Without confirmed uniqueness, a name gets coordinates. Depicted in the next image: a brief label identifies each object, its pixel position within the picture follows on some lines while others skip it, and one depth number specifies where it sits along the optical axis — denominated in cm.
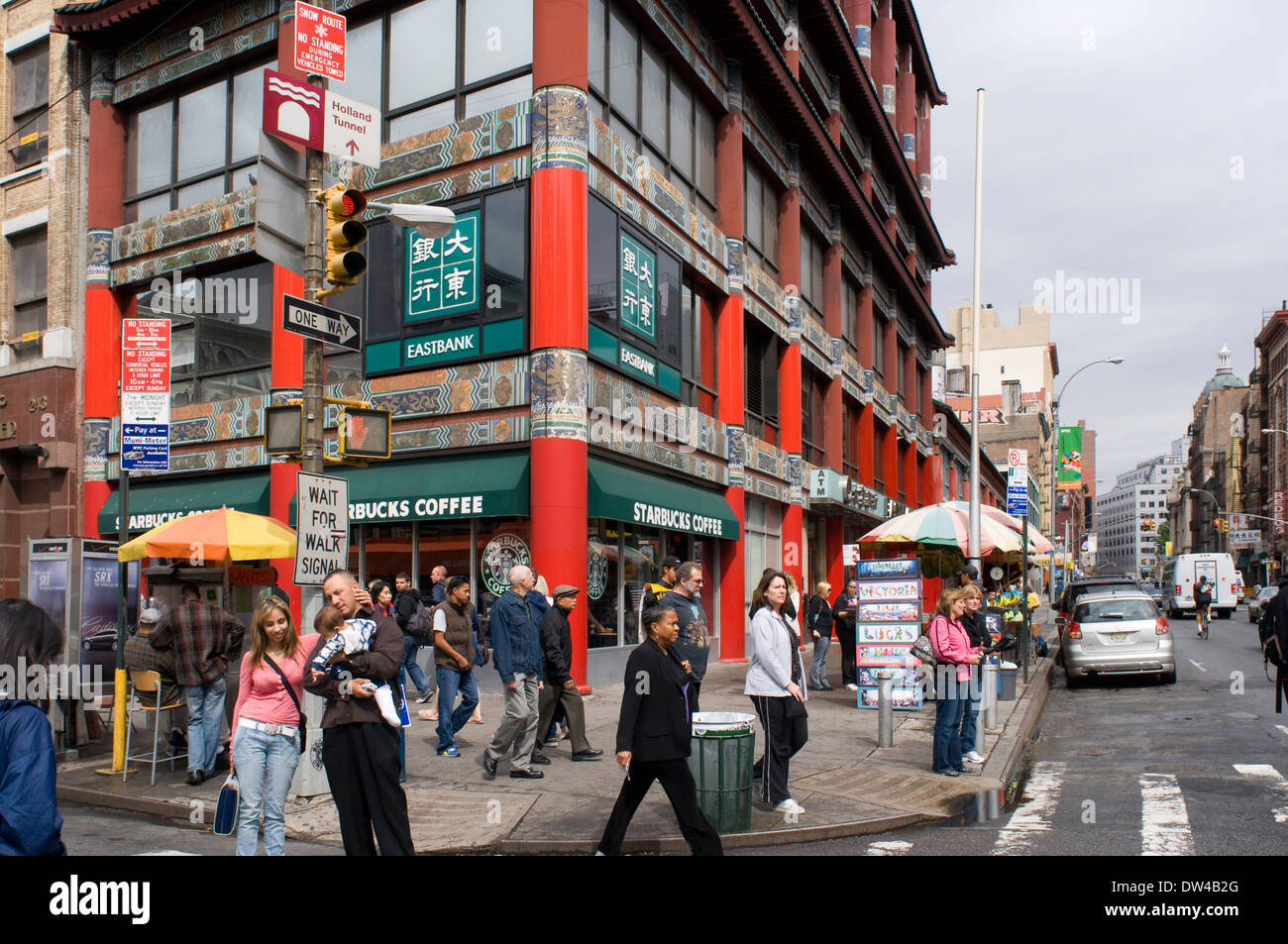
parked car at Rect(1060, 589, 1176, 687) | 1836
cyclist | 3350
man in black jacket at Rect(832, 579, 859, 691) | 1822
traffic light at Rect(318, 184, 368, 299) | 829
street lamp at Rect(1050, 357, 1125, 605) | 3475
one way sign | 811
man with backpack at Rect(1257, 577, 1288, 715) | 1112
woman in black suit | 672
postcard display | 1533
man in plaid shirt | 1033
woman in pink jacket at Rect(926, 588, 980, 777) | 1036
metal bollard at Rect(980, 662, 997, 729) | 1323
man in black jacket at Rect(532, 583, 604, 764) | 1051
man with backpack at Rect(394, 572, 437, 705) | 1286
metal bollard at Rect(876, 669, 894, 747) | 1186
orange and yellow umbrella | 1152
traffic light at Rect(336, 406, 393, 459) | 852
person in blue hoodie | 345
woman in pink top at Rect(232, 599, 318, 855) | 651
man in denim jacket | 1001
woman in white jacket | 885
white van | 4862
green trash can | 807
